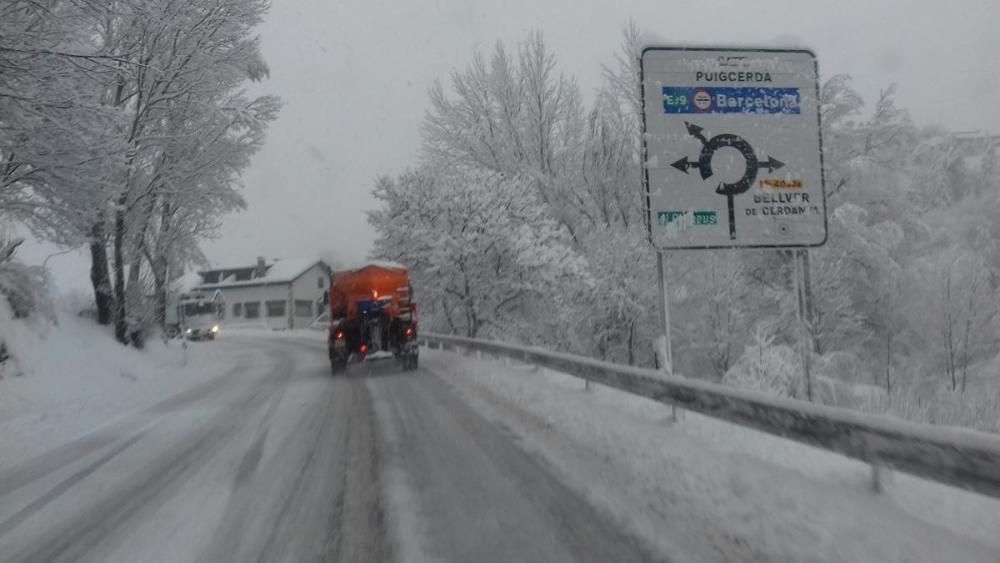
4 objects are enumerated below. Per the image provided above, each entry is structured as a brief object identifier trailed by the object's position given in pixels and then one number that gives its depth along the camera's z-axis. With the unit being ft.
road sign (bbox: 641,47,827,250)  32.91
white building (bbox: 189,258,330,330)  244.22
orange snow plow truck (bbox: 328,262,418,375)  61.62
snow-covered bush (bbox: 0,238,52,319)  49.73
